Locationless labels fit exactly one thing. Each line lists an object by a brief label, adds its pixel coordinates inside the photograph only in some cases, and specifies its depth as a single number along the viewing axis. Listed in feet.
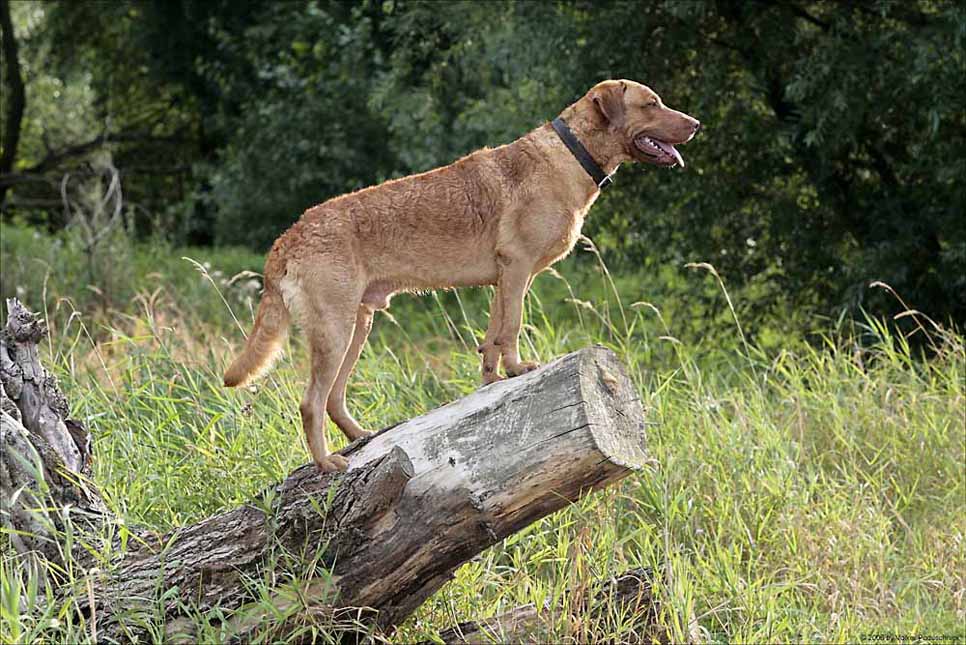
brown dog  28.19
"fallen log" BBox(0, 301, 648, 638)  25.88
